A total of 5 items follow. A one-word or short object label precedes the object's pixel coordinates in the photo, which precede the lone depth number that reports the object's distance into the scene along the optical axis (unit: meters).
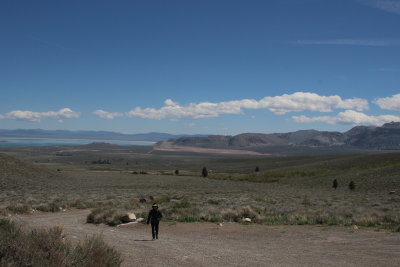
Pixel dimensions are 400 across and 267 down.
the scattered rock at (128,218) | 18.80
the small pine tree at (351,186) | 46.26
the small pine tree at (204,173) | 73.88
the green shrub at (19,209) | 22.34
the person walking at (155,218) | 14.62
